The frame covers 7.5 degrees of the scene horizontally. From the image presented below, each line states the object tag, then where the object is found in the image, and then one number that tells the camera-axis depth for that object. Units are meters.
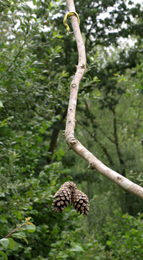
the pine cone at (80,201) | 2.35
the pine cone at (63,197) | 2.32
